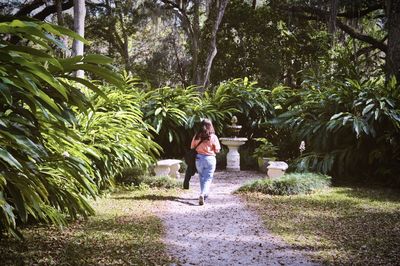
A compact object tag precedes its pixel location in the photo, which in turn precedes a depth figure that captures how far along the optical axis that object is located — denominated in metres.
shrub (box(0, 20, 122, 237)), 2.70
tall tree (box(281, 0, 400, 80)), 14.85
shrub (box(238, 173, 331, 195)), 7.91
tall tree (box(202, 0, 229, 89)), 15.59
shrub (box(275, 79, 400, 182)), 8.78
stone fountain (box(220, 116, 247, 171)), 11.54
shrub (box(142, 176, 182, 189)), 8.50
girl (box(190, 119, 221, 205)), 7.22
